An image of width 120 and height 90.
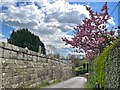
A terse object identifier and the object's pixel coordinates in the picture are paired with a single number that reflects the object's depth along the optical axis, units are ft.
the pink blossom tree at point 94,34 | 16.51
